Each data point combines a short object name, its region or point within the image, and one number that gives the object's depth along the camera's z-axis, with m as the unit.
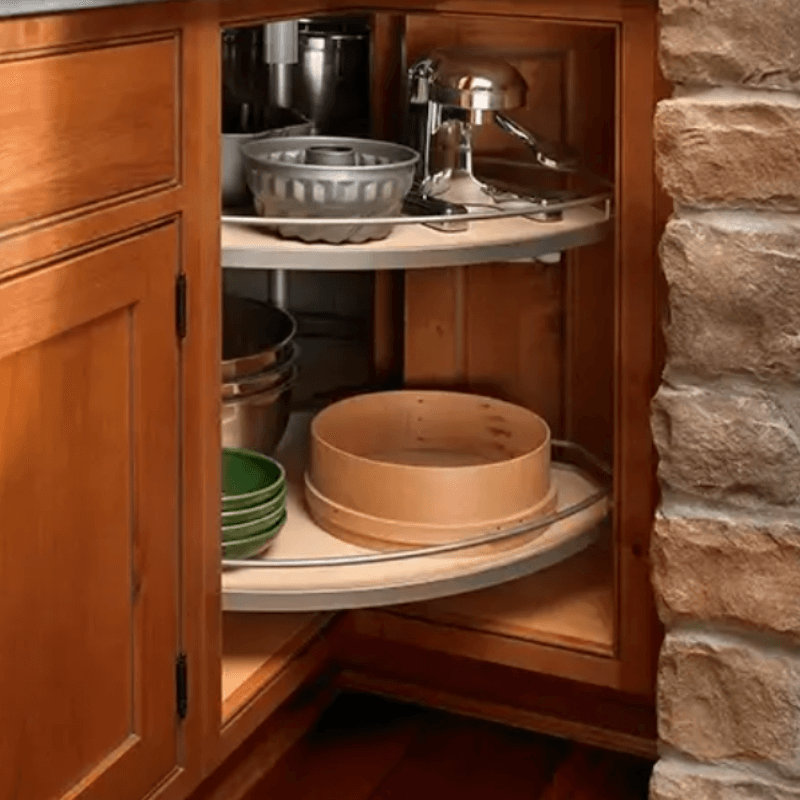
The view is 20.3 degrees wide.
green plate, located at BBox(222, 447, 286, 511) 2.37
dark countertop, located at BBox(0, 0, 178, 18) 1.78
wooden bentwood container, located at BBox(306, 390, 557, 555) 2.41
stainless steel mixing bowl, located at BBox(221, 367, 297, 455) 2.45
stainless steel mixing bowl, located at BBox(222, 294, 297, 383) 2.56
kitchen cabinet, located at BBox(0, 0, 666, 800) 1.90
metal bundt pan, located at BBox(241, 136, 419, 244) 2.27
